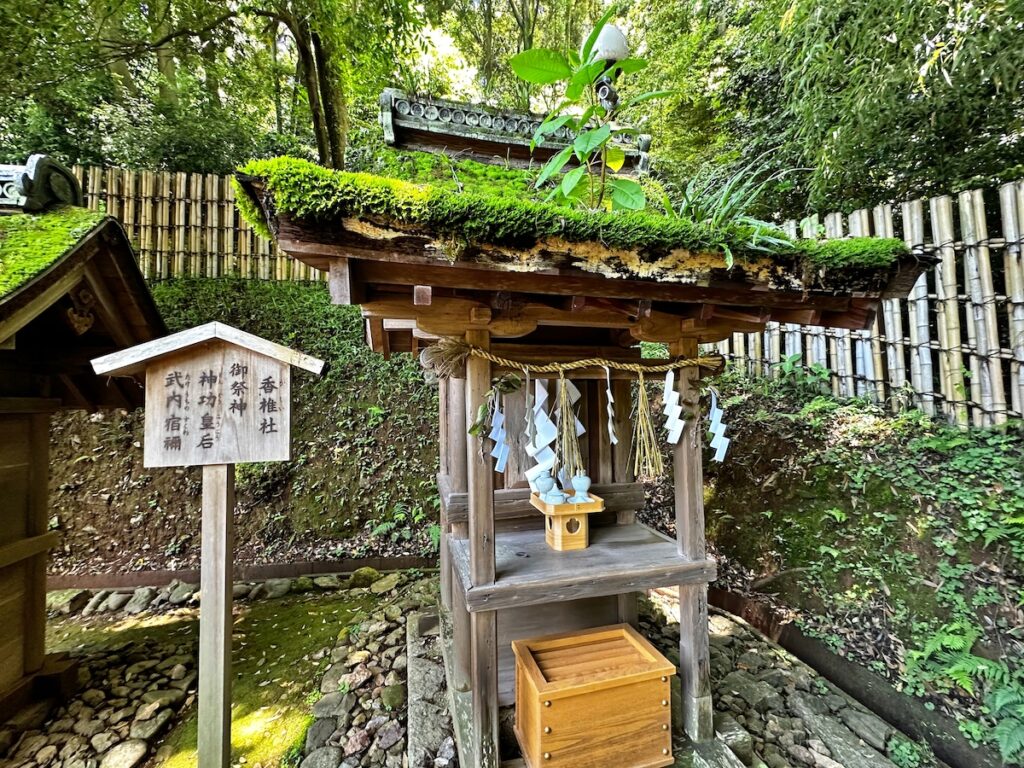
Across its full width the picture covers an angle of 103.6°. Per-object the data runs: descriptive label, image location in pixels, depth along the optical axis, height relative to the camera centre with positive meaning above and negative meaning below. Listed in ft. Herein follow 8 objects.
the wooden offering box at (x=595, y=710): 6.41 -5.08
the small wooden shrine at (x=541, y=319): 4.91 +1.45
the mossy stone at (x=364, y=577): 15.03 -6.37
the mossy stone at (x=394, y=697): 9.09 -6.67
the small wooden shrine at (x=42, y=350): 8.24 +1.60
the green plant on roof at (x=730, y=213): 5.92 +2.89
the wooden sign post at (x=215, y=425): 6.26 -0.20
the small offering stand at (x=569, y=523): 7.69 -2.36
